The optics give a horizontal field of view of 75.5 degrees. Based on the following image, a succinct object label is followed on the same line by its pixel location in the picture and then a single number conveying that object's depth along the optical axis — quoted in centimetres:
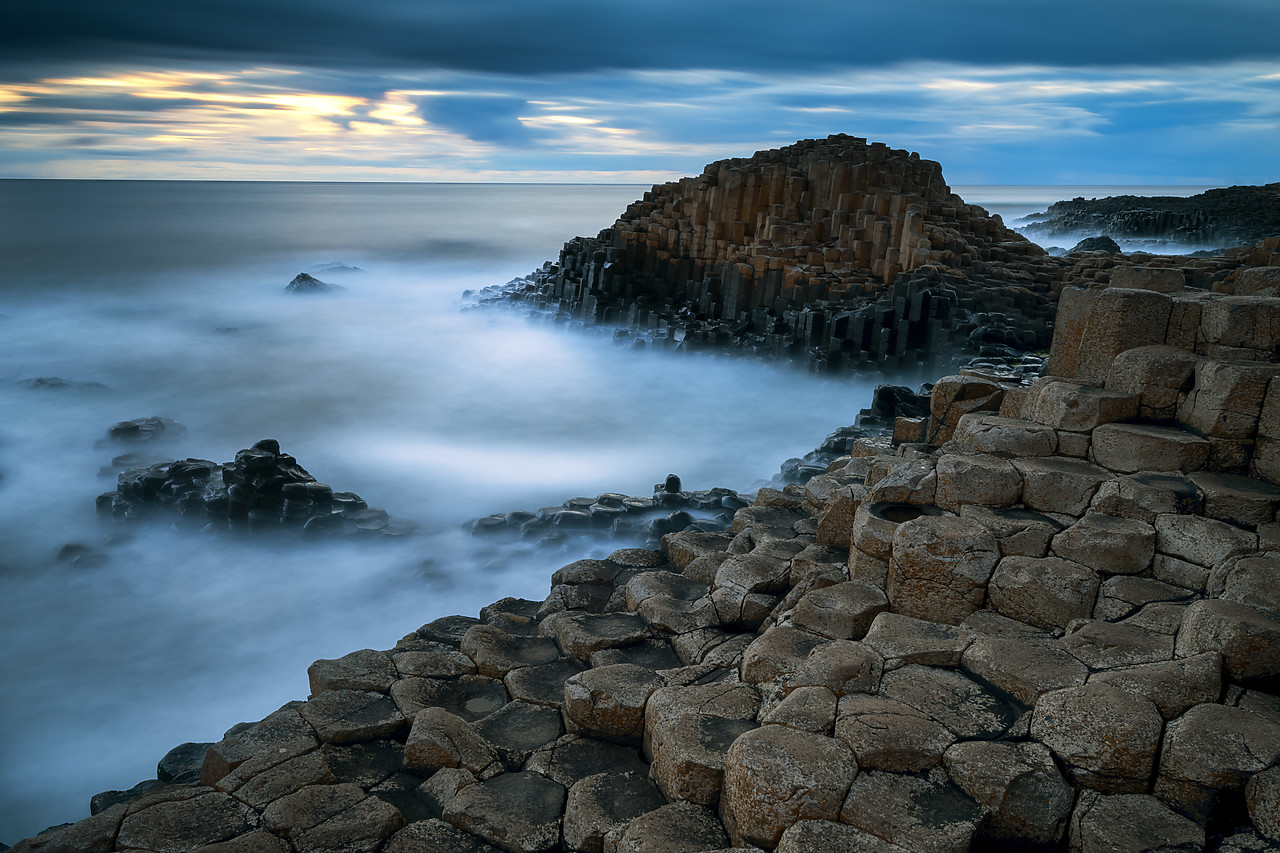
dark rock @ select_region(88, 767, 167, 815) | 495
